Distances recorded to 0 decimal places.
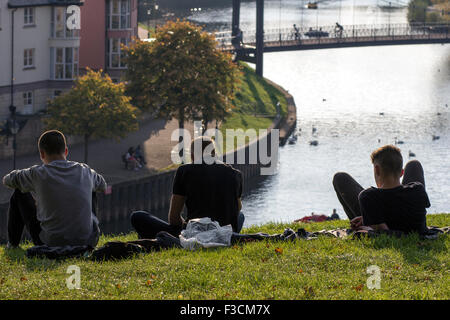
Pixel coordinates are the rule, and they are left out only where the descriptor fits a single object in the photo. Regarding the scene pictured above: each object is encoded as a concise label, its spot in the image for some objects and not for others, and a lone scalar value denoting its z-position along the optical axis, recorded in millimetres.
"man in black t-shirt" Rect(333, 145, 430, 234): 11029
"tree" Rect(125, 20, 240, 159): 51688
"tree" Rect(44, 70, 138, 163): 47750
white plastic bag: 11625
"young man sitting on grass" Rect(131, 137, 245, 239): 11742
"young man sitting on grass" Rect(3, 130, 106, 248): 11148
